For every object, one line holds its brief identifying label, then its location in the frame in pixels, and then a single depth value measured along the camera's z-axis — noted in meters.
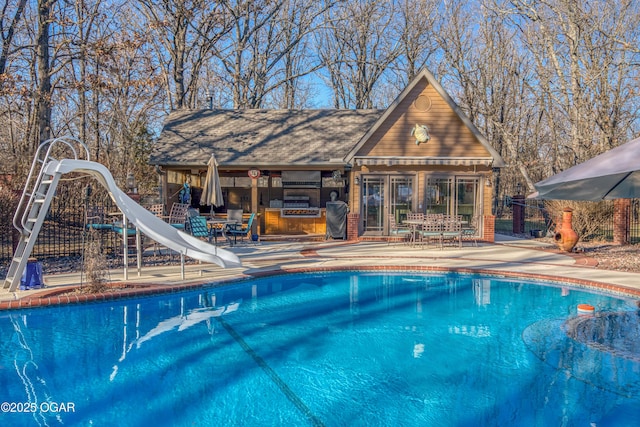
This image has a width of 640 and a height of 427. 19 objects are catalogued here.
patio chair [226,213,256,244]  14.02
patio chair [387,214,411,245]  14.56
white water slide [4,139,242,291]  7.11
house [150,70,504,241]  15.09
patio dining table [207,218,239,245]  12.88
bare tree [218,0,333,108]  26.08
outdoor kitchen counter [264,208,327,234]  16.55
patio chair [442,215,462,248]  13.60
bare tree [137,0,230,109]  22.03
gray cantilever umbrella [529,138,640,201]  4.18
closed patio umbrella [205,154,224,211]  13.76
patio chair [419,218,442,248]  13.52
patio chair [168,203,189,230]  12.52
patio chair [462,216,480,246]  15.04
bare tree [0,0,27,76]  11.59
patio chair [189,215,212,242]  11.54
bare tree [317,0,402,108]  28.67
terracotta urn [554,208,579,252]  12.76
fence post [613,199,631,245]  14.83
